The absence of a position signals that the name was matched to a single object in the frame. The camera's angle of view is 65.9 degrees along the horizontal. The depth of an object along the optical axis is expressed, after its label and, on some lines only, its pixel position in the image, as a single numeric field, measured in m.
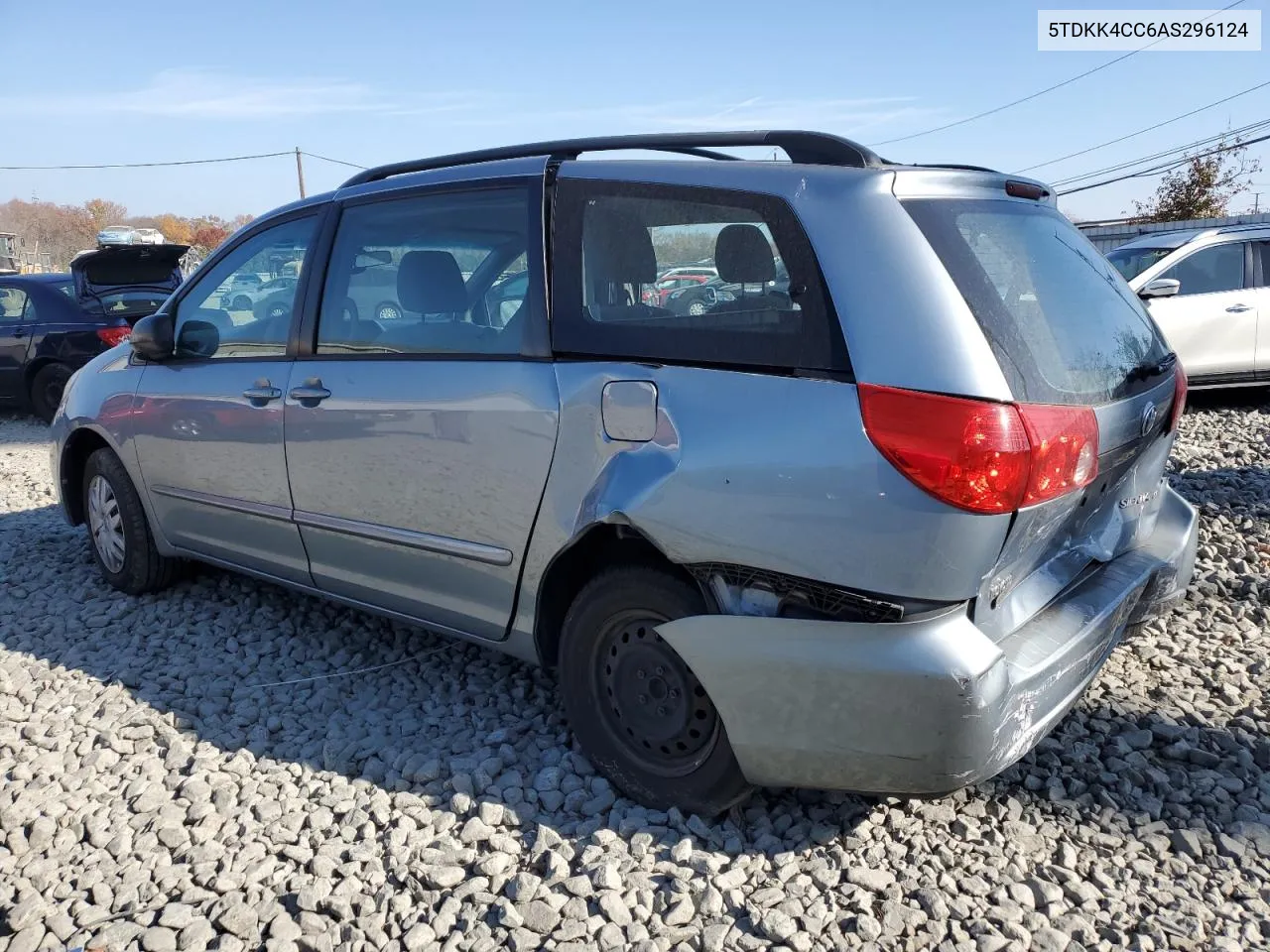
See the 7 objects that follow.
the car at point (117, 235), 12.20
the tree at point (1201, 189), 27.06
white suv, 8.77
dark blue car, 9.89
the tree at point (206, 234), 79.48
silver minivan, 2.17
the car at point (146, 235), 13.57
